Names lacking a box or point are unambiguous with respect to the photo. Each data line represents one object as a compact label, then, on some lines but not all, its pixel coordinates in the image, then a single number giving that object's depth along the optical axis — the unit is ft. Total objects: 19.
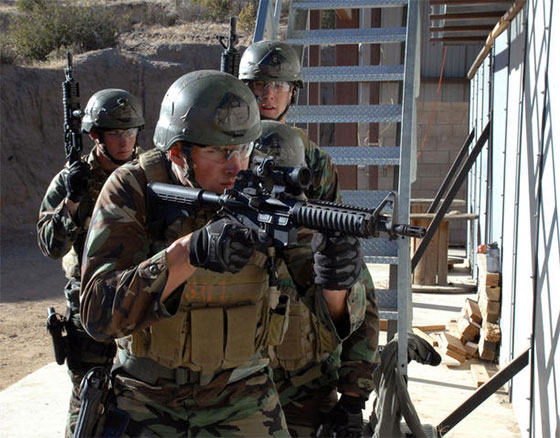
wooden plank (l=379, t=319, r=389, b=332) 23.74
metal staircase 14.75
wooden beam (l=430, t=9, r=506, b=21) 22.21
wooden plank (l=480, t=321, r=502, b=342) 20.57
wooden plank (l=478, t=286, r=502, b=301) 20.86
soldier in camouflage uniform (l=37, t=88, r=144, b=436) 13.52
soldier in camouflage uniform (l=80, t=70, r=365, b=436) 7.18
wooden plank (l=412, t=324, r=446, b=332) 24.63
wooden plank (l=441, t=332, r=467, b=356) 21.57
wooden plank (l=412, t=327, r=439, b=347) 22.97
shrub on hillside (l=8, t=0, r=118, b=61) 71.92
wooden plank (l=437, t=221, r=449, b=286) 31.45
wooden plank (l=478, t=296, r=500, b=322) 20.99
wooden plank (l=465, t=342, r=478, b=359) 21.62
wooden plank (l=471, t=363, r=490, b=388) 19.25
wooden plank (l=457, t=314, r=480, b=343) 22.03
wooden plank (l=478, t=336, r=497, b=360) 20.94
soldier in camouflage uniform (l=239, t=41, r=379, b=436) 10.11
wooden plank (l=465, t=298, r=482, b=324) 22.61
